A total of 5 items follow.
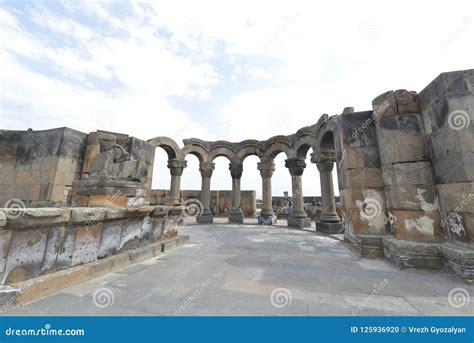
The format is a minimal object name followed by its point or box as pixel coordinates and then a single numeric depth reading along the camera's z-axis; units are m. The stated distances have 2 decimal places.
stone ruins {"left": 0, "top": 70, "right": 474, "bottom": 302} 2.49
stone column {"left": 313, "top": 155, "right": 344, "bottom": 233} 7.38
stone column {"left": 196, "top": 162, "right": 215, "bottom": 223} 10.93
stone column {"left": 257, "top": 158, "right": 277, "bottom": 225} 10.25
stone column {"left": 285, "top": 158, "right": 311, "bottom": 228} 8.89
